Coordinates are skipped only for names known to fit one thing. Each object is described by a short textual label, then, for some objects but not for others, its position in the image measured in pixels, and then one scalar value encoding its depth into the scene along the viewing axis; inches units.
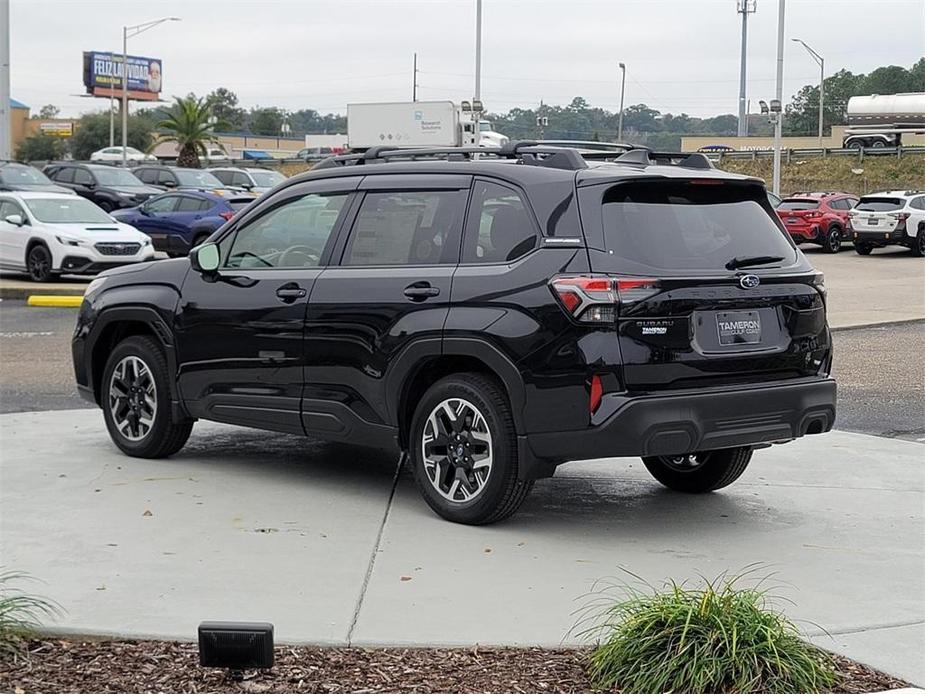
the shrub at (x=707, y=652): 173.9
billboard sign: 4621.1
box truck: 1861.5
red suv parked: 1473.9
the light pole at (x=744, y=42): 2869.1
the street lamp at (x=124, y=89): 2576.3
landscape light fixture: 181.3
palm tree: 2484.0
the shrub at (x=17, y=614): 189.8
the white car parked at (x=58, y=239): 887.7
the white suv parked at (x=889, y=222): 1406.3
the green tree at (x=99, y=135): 4276.6
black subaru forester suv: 252.7
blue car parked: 1129.4
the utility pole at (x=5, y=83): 1222.9
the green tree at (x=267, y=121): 6028.5
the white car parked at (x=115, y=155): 2906.0
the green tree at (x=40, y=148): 4276.6
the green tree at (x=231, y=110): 5925.2
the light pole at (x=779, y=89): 1740.9
